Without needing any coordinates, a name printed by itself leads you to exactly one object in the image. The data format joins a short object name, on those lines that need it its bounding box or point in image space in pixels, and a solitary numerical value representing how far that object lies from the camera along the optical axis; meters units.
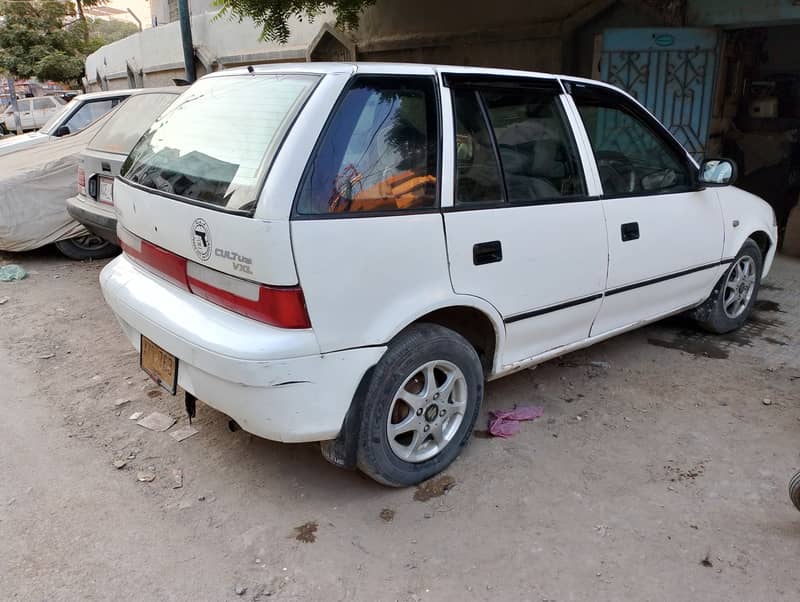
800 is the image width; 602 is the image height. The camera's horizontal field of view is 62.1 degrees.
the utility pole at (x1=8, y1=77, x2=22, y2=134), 19.89
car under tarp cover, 6.37
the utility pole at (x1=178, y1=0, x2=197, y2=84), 11.73
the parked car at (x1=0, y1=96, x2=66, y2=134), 23.98
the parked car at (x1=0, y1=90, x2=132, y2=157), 8.32
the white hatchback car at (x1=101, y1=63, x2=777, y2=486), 2.45
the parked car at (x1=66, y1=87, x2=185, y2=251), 5.51
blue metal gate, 6.52
